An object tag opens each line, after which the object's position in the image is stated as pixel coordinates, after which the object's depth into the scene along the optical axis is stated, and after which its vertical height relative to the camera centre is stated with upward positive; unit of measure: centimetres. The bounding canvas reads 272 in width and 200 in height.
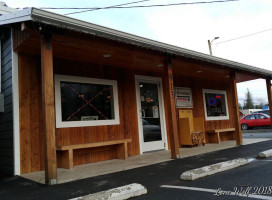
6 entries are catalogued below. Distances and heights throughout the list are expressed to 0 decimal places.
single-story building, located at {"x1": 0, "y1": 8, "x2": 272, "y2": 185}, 416 +86
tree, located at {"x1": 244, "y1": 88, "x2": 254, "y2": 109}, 7162 +445
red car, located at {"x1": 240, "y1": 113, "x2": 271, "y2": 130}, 1803 -43
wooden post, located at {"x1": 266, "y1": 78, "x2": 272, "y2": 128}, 976 +94
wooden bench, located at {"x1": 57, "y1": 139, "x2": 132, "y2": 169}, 532 -53
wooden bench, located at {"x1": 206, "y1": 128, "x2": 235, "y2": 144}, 908 -68
